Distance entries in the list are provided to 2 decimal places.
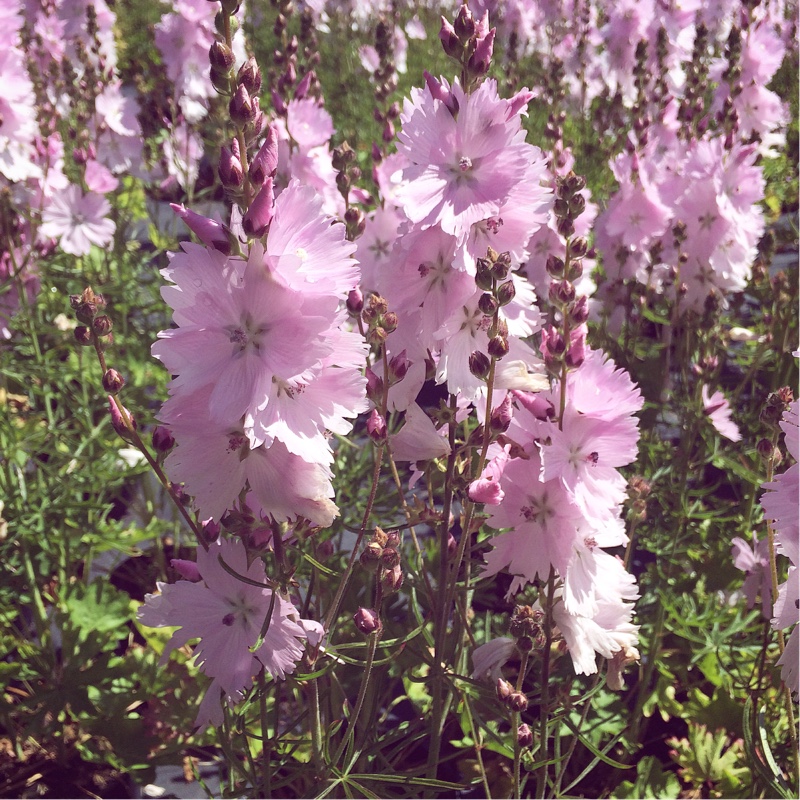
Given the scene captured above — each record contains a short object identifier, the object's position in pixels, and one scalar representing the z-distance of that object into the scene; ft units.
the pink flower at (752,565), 1.53
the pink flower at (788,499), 1.16
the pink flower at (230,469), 1.09
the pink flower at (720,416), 1.78
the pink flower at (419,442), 1.24
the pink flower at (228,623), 1.16
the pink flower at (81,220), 2.36
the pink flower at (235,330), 1.04
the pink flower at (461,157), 1.19
